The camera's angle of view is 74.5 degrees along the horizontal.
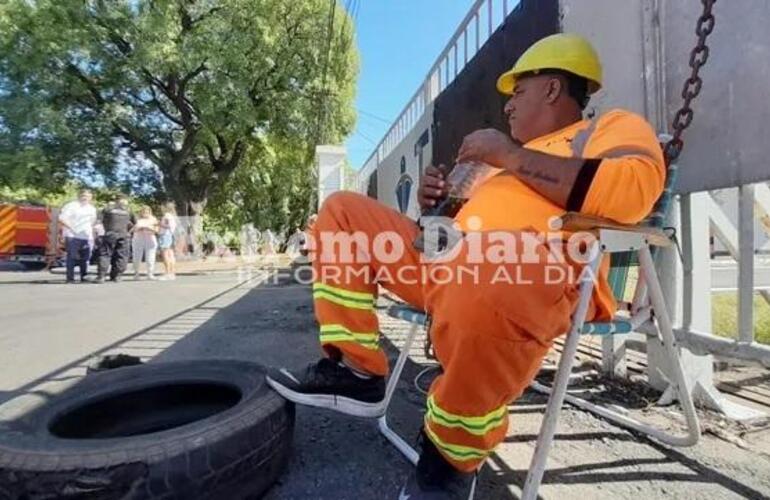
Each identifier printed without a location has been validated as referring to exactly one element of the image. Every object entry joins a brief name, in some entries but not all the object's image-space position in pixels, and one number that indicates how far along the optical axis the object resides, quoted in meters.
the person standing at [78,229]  9.02
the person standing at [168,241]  10.45
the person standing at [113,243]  9.41
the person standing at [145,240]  9.91
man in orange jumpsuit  1.14
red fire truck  13.95
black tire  1.22
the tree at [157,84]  15.59
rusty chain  1.45
